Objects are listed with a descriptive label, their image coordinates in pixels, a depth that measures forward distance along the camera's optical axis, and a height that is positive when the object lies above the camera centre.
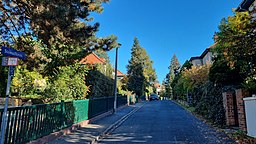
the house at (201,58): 31.96 +7.39
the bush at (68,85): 12.08 +0.42
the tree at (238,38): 4.97 +1.73
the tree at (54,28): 5.52 +2.38
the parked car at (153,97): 40.27 -1.36
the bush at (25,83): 11.69 +0.55
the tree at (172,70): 62.16 +8.15
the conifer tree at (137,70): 37.22 +5.14
